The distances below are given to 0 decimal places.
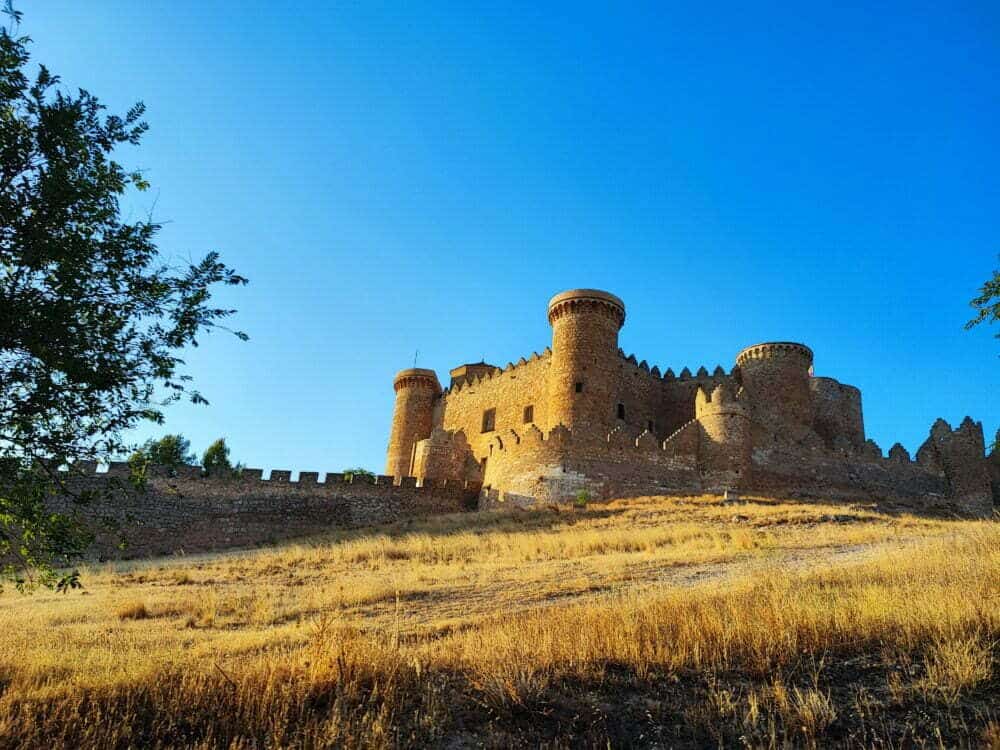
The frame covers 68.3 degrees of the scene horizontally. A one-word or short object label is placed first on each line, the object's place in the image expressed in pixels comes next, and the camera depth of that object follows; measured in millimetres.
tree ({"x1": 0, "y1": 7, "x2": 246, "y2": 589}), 8539
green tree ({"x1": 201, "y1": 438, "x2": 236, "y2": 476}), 39812
